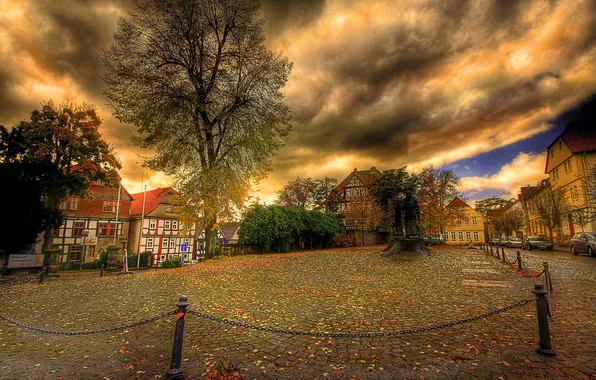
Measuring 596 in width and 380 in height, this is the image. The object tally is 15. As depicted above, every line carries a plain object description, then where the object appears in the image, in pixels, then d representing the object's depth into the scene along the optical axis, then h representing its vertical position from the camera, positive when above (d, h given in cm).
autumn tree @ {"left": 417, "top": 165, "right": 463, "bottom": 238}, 3919 +548
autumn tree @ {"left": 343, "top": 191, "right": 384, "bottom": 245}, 3885 +282
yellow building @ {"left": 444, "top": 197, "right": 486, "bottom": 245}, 6645 +116
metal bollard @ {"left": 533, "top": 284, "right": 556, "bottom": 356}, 441 -138
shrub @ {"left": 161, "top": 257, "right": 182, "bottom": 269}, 3372 -362
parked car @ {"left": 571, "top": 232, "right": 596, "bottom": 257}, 2020 -56
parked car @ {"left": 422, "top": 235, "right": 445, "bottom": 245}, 4634 -106
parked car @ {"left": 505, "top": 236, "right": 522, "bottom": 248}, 3999 -99
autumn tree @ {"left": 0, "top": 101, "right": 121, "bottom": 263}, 2462 +733
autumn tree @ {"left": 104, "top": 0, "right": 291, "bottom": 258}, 1819 +932
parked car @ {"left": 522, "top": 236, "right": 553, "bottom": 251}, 3056 -89
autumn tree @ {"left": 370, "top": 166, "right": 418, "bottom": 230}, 4269 +709
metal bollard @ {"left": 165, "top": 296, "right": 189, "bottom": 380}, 381 -160
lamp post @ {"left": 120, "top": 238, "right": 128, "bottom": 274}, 1893 -221
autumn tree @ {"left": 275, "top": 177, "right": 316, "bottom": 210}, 5625 +801
